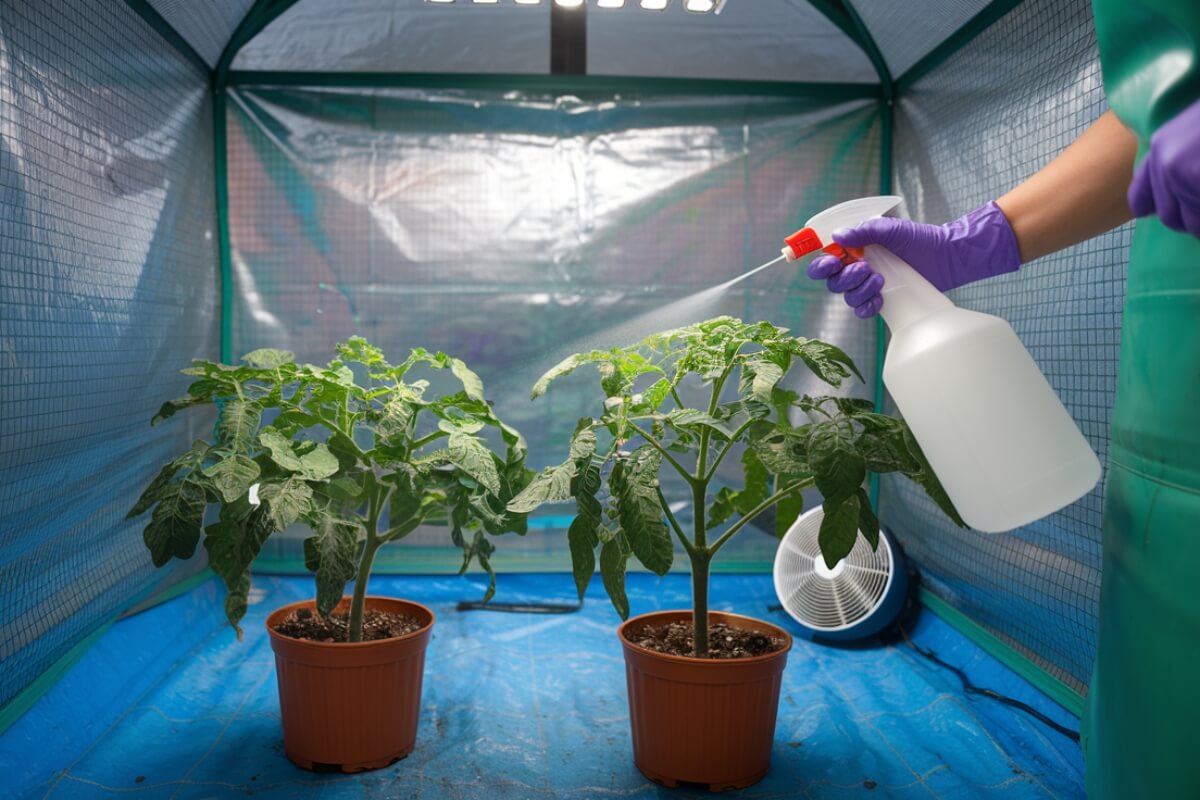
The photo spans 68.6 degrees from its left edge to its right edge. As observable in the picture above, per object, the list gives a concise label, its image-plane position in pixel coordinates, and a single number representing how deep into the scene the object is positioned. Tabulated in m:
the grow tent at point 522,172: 2.44
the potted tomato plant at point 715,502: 1.40
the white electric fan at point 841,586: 2.26
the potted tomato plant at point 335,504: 1.49
